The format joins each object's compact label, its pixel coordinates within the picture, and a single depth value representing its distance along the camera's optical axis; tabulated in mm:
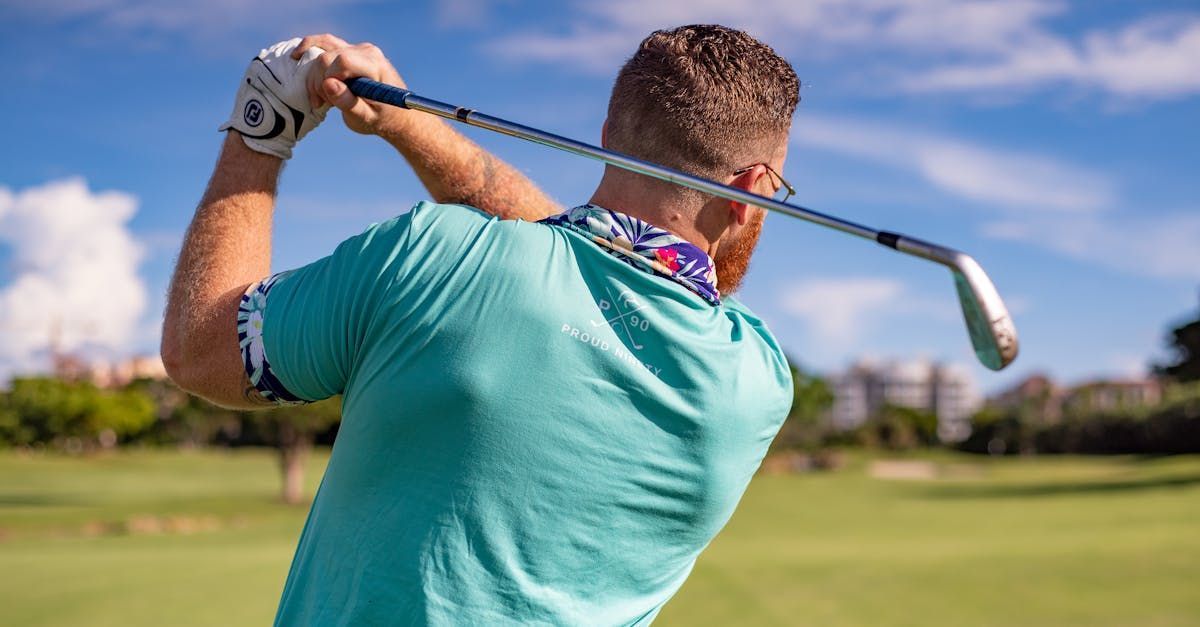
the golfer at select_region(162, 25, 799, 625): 1509
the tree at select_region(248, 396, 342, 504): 32938
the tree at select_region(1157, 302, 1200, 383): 40656
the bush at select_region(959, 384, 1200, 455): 59375
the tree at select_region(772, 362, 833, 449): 63000
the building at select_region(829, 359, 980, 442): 196375
